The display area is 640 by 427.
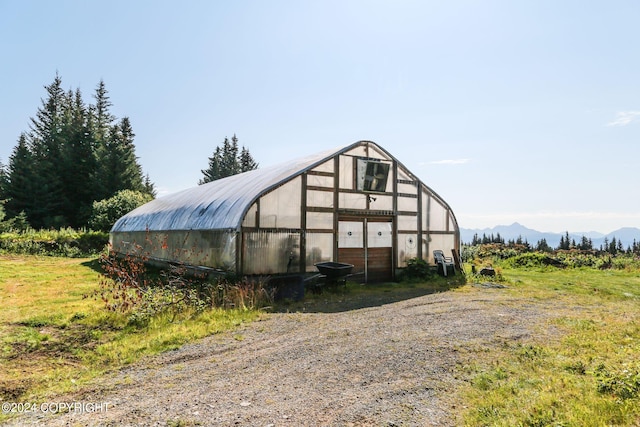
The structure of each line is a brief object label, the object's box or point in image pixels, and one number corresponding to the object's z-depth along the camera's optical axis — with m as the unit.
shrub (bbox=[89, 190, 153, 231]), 29.88
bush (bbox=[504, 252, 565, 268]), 21.33
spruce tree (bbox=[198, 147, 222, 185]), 61.58
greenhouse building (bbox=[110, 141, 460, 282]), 12.33
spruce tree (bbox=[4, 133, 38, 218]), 36.53
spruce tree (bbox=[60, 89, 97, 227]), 38.28
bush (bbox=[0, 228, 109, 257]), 23.70
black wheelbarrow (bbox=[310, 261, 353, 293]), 12.61
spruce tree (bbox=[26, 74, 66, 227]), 36.69
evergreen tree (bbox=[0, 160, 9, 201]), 36.97
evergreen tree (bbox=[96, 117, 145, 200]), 38.38
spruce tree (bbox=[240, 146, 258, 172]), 62.80
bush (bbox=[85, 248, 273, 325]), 8.59
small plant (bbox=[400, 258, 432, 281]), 15.70
